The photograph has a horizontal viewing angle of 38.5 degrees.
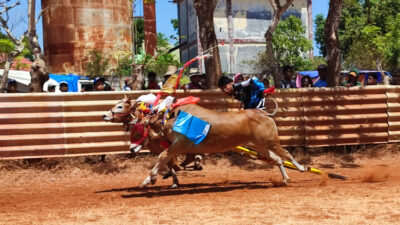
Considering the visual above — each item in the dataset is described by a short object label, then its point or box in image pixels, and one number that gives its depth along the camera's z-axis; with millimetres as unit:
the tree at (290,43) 38062
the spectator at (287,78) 14094
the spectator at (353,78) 14211
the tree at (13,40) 13930
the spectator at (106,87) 14091
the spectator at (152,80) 14445
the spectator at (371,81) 14621
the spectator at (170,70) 12331
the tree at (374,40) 29719
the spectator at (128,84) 14533
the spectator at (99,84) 13570
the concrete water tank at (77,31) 33406
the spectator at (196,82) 14156
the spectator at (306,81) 14945
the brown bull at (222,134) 9602
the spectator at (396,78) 15088
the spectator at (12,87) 14400
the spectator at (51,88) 14603
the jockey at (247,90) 10568
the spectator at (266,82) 13680
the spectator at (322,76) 14923
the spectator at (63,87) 13891
